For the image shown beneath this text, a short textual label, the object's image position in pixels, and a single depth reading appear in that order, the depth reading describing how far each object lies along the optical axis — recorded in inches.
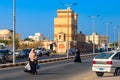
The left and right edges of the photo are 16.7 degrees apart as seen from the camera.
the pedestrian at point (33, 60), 1065.5
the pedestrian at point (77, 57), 1800.7
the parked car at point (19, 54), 2718.3
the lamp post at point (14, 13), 1713.8
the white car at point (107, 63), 963.3
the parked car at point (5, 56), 1861.0
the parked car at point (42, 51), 3206.2
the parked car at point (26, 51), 2930.1
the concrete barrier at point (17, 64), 1489.9
